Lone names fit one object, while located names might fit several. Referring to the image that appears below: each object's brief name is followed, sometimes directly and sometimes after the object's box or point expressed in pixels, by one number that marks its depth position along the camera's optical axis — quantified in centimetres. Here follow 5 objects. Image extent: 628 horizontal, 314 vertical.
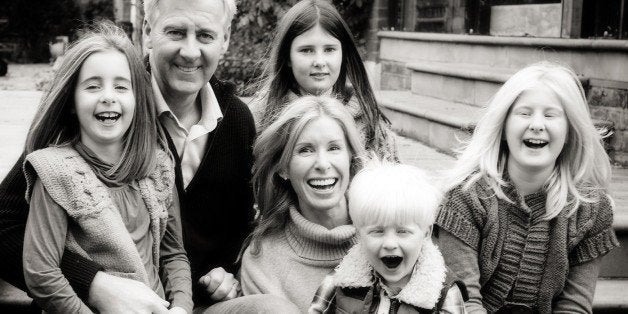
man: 249
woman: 239
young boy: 207
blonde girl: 240
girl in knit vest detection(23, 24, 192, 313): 204
